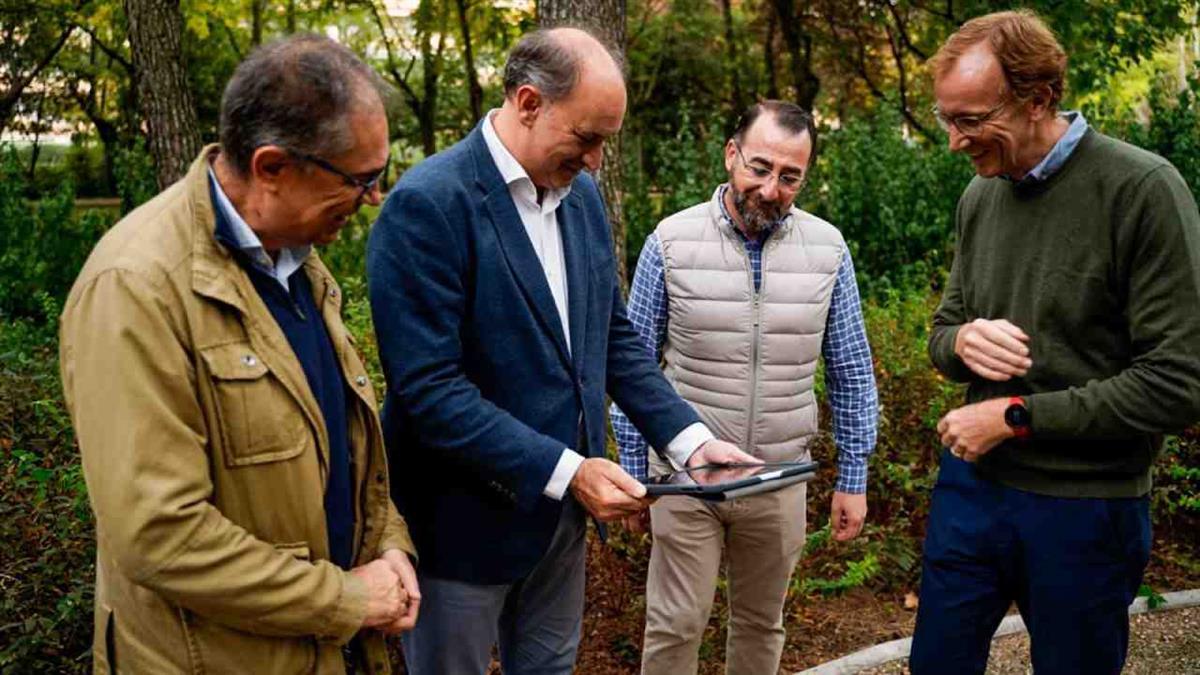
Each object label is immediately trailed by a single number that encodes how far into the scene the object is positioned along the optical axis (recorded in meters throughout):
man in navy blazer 2.64
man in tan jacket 1.99
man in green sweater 2.82
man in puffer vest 3.70
